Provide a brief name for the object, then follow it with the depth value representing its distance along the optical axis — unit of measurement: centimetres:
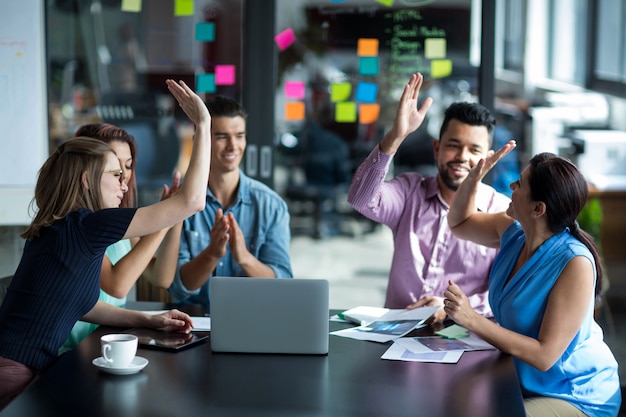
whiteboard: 417
